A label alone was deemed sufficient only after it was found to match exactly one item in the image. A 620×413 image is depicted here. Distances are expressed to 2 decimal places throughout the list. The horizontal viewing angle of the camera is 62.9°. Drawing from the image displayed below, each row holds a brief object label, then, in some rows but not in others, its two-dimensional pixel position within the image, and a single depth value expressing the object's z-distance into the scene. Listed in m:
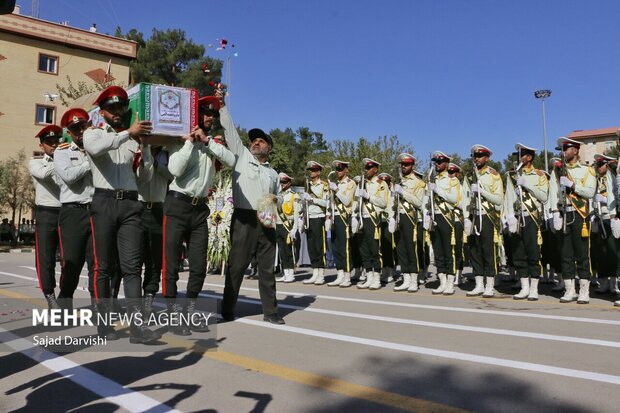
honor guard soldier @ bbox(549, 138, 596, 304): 7.22
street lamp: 49.50
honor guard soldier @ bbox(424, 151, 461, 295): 8.37
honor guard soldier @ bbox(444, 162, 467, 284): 8.56
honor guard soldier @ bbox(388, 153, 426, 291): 8.76
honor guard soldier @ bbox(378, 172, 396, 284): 9.71
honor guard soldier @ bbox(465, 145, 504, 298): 8.00
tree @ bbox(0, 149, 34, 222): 30.78
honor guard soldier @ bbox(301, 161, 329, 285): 10.41
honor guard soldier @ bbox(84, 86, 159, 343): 4.68
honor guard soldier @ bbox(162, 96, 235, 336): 5.24
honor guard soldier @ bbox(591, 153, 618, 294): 7.19
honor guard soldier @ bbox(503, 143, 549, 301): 7.68
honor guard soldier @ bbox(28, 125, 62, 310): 6.03
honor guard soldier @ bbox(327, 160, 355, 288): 9.86
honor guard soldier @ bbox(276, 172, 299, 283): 10.82
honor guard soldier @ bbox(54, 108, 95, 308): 5.25
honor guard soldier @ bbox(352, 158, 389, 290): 9.27
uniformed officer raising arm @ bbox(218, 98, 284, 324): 5.72
